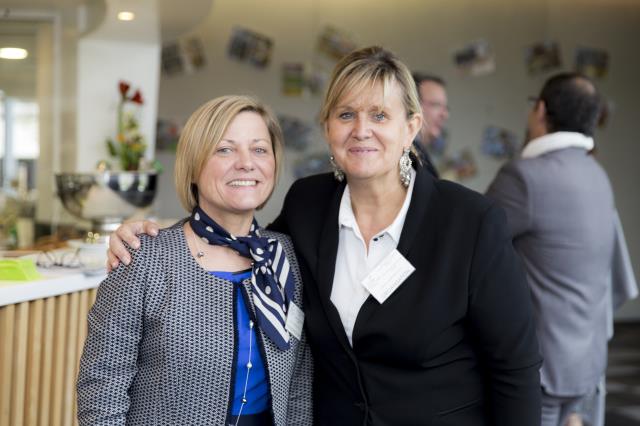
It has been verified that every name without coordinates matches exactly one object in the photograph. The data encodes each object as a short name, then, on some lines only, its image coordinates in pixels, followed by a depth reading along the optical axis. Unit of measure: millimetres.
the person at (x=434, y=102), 3643
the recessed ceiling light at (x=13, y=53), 4434
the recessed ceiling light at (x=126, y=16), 4077
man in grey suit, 2615
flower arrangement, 4348
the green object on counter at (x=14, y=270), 2439
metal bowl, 3637
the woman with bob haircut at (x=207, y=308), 1624
